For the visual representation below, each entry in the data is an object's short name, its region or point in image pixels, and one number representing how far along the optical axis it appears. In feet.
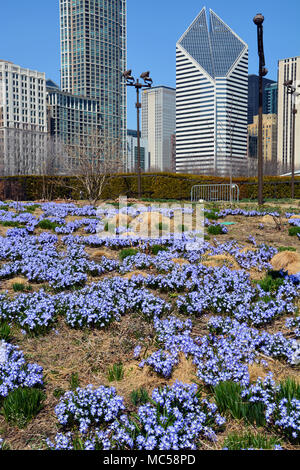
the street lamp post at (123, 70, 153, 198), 65.00
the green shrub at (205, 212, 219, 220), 37.70
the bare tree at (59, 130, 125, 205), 59.06
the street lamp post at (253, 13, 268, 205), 47.41
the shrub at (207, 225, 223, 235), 30.91
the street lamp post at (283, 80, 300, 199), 77.46
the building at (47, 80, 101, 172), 611.06
